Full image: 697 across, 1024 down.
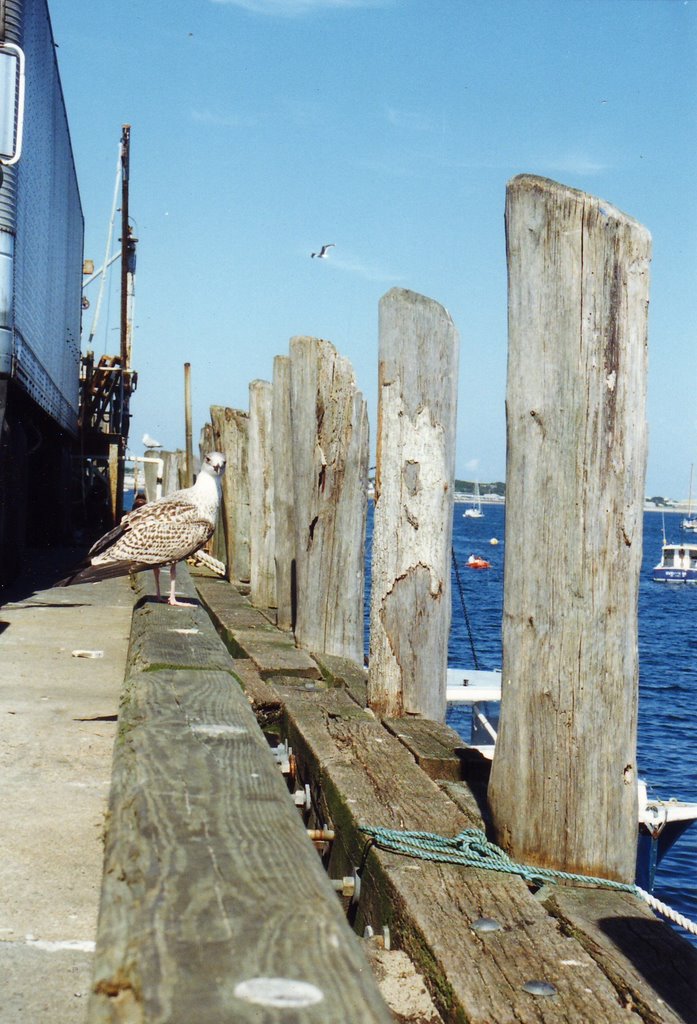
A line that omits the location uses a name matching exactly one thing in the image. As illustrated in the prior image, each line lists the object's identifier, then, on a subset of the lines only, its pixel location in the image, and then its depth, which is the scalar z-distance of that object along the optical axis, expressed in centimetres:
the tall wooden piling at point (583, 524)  354
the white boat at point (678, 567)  7894
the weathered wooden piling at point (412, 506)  548
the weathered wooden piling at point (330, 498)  743
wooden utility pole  3006
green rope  344
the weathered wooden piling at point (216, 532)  1489
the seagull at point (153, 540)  754
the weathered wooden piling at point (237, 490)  1270
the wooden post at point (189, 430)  2083
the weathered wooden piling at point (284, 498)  914
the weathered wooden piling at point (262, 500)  1074
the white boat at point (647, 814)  1284
